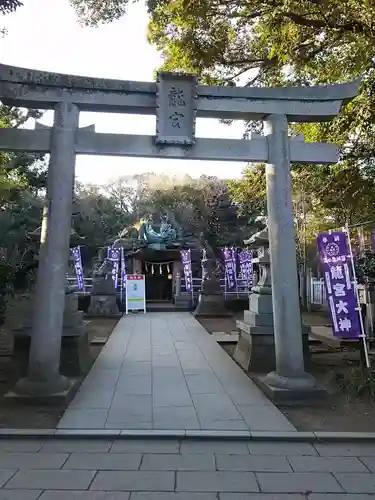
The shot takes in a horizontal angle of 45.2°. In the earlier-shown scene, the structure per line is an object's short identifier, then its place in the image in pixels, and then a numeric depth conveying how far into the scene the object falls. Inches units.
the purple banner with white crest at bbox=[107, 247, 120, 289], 868.0
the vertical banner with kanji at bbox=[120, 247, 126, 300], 898.1
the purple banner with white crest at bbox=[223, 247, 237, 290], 909.8
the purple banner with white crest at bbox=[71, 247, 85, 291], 788.0
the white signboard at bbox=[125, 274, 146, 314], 828.0
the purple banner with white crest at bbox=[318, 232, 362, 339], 298.5
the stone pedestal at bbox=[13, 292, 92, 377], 298.4
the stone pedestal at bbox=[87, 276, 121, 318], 778.8
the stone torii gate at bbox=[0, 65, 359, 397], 246.8
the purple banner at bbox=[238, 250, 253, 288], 907.7
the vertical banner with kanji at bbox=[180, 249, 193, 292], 894.4
